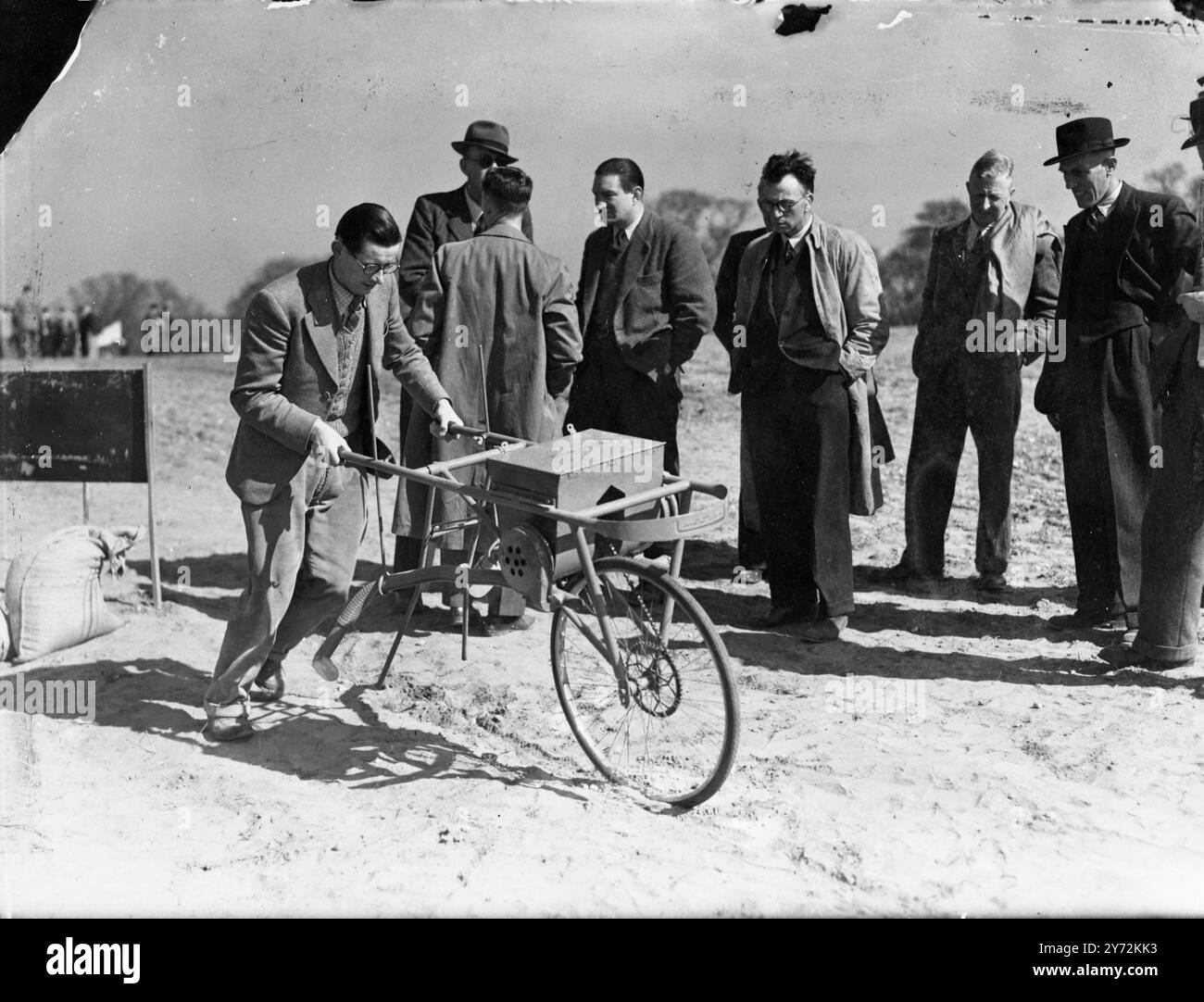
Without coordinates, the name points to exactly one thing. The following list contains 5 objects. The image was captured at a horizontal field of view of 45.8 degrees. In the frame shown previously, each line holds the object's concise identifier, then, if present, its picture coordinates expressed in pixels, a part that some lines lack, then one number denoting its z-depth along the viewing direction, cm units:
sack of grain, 620
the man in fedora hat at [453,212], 721
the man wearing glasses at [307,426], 492
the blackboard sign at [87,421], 694
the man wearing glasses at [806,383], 640
